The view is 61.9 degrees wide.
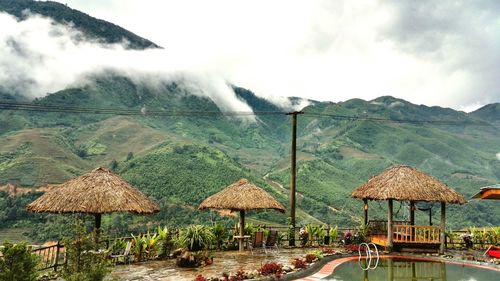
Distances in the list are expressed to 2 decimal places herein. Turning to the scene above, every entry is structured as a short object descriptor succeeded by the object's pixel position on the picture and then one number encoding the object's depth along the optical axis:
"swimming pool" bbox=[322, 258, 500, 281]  12.58
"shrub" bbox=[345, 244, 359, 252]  17.77
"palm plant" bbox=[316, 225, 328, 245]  19.47
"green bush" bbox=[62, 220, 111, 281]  7.58
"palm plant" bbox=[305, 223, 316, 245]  19.39
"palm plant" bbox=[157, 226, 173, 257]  14.86
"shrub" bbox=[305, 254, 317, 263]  14.16
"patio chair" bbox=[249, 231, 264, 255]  17.45
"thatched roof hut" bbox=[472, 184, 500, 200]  16.83
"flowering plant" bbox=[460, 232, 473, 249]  19.34
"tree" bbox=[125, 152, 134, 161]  80.25
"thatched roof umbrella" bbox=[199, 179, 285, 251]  16.06
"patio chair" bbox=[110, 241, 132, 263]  13.23
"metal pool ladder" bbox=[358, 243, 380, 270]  14.10
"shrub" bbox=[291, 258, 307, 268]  13.11
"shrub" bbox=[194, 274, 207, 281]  10.51
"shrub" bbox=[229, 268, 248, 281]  10.97
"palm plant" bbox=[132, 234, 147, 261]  14.20
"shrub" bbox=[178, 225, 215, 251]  15.46
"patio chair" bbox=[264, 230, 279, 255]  17.81
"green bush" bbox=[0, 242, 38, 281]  7.31
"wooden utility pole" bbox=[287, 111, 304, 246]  19.27
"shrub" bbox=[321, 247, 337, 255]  16.58
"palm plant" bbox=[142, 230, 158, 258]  14.47
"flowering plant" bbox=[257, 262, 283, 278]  11.74
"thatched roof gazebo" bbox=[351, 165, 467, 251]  17.45
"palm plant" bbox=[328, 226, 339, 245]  19.56
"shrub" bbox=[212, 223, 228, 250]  17.06
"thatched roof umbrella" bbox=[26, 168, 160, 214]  12.85
